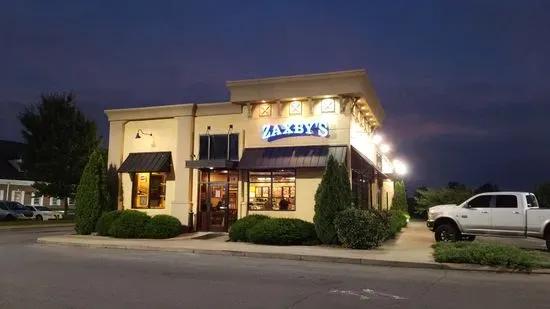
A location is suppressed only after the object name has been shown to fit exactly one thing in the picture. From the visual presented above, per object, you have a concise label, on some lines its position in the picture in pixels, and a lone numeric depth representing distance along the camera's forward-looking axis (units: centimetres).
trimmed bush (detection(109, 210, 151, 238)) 2186
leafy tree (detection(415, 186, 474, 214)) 3625
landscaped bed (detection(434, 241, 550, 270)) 1355
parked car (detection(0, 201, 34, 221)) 3759
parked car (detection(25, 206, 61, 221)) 4071
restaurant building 2184
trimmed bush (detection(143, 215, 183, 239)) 2177
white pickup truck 1742
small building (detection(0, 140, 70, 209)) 4797
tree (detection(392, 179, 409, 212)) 3728
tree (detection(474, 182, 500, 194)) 5137
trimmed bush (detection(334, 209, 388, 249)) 1809
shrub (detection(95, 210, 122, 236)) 2306
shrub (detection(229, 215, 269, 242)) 2051
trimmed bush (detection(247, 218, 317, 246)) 1941
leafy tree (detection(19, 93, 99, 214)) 3834
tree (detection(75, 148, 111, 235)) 2419
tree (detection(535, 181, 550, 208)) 3219
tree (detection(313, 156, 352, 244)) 1934
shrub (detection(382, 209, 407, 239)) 2062
